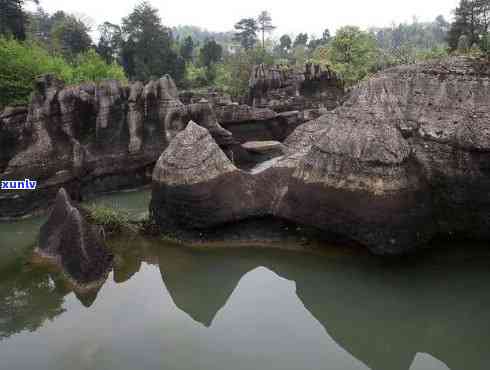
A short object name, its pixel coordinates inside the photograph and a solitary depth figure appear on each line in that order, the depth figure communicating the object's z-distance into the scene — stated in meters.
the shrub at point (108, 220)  13.41
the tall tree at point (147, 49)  48.03
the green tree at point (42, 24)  59.58
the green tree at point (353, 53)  43.18
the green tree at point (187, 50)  66.76
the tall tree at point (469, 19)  40.34
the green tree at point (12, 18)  34.16
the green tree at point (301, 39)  93.30
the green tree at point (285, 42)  90.62
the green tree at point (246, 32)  87.88
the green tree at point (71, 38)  48.34
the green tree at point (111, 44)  50.47
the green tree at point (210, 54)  62.57
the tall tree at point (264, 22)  90.94
